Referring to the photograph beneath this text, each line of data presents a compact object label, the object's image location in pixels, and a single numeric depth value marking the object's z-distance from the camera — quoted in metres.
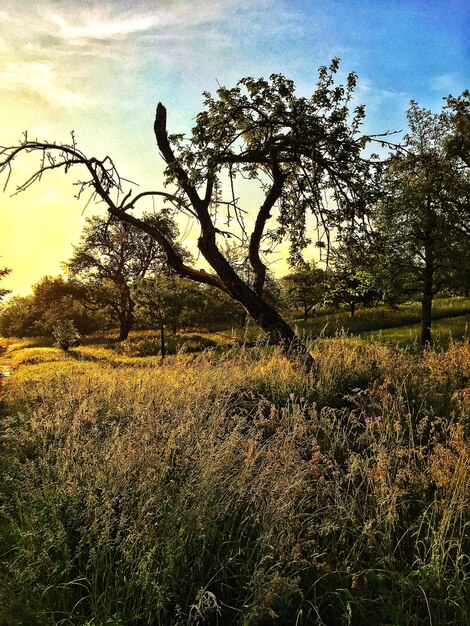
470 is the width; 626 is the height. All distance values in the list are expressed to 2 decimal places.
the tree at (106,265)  35.50
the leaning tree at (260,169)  8.80
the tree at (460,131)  20.84
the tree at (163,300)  24.06
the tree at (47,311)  38.24
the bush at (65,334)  28.38
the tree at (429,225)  17.94
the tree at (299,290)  37.25
